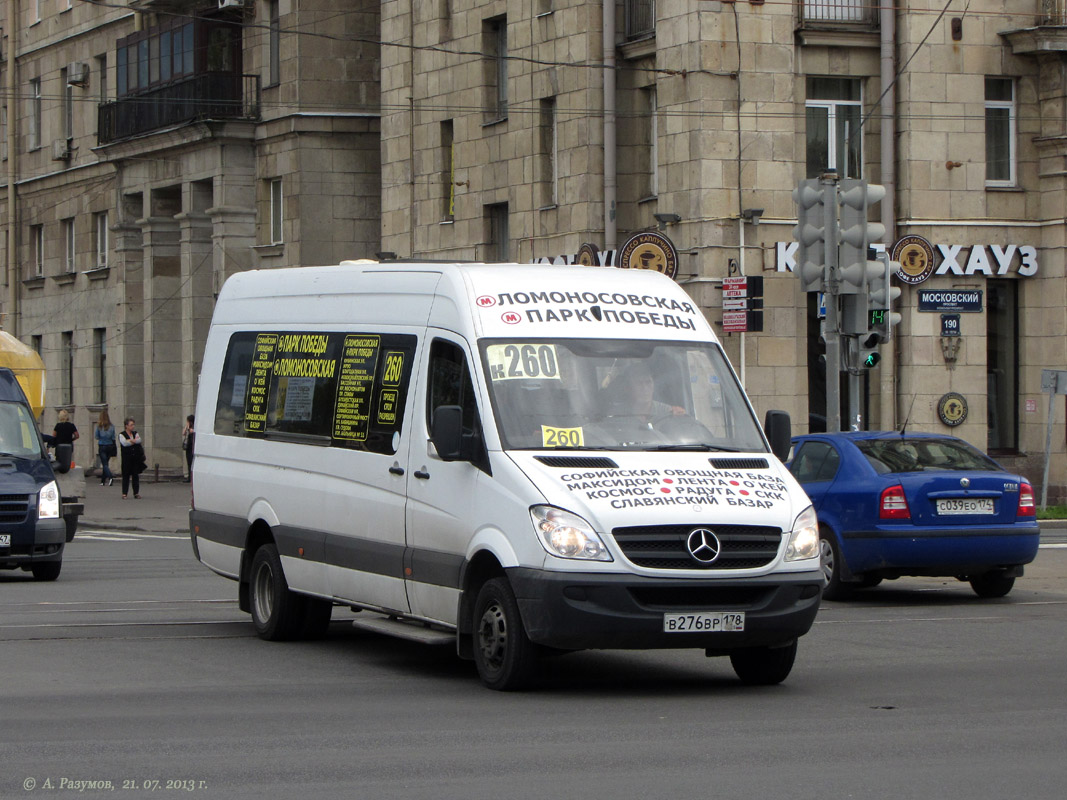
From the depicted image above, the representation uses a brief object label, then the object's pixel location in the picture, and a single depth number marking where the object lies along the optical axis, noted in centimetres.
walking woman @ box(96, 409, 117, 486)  4412
